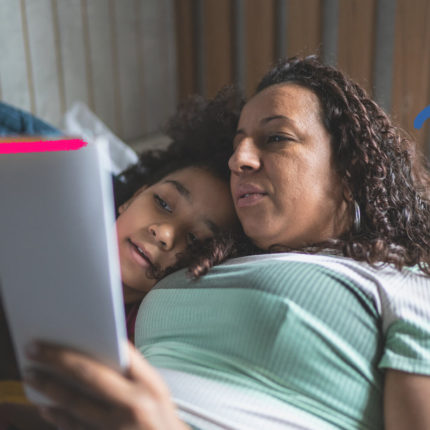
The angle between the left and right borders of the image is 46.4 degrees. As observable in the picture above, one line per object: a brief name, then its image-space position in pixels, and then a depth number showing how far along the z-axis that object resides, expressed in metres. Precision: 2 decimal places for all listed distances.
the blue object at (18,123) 1.27
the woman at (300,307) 0.66
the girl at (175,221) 0.96
